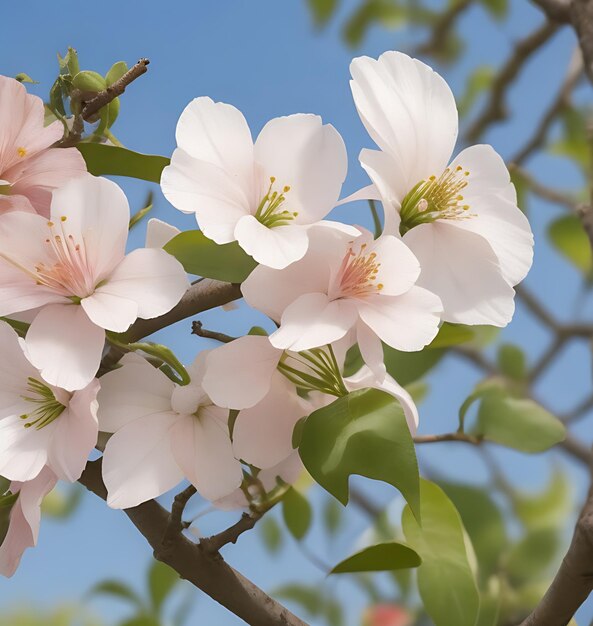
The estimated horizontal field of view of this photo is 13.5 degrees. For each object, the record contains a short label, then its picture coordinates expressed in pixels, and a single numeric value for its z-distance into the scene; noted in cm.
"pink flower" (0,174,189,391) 56
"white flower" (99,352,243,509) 57
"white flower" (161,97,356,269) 57
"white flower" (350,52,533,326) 58
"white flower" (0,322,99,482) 56
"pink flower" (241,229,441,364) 56
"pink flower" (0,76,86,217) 59
